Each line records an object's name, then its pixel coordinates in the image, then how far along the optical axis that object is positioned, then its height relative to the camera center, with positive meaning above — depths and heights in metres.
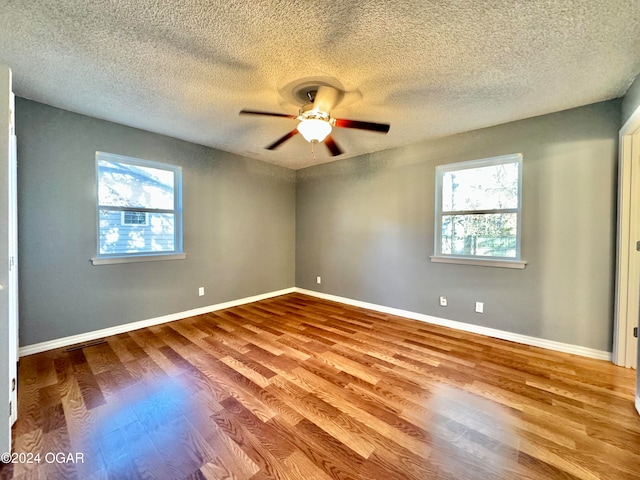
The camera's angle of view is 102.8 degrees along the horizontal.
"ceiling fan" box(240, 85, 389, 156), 1.98 +0.92
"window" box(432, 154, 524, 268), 2.92 +0.32
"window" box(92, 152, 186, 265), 2.96 +0.30
